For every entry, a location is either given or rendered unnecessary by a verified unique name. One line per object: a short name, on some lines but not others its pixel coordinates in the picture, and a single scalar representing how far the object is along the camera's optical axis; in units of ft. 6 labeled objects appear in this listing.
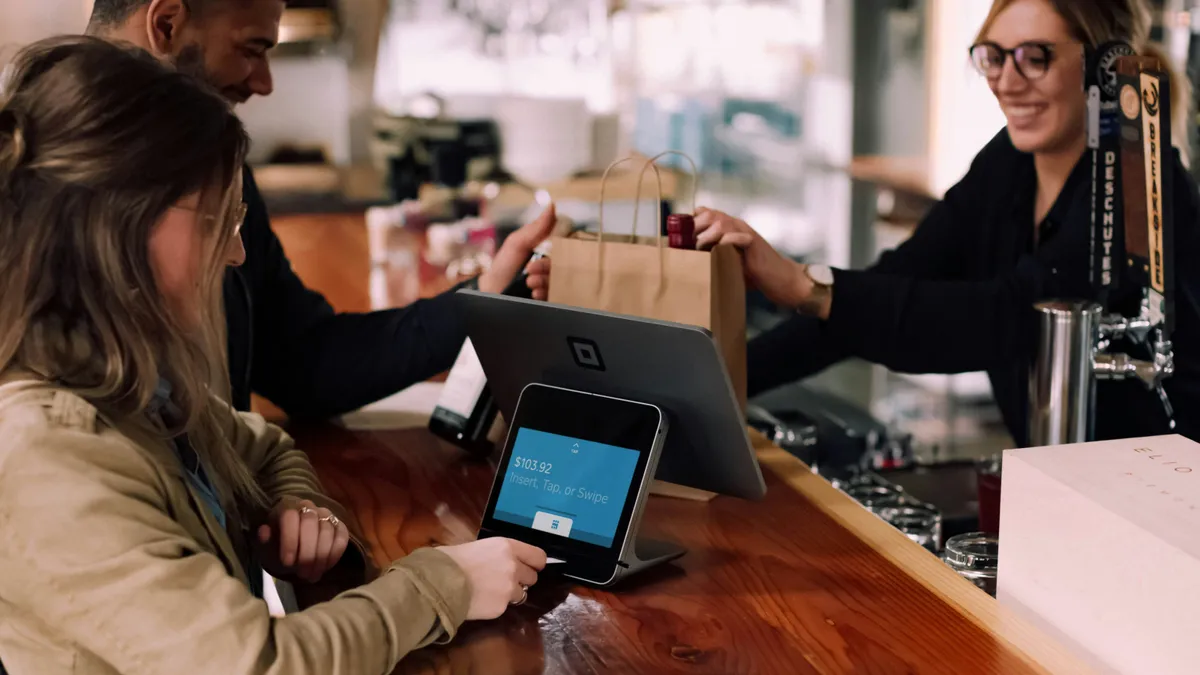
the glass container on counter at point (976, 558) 4.31
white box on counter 3.20
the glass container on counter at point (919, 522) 5.41
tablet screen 4.19
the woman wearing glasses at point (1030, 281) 6.33
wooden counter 3.67
